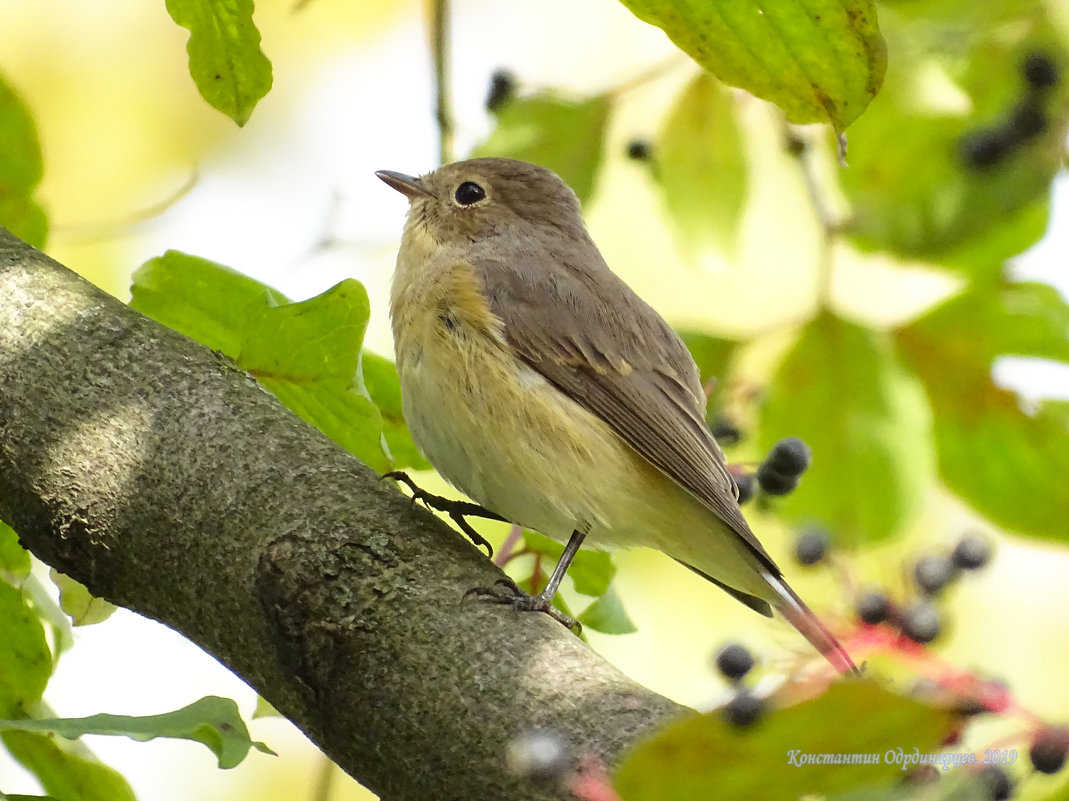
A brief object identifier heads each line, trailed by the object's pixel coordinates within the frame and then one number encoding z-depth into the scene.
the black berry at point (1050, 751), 2.36
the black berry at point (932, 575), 2.79
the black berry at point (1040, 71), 2.82
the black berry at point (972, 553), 2.80
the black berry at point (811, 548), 2.81
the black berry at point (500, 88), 2.86
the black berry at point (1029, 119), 2.82
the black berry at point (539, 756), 2.48
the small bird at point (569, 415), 2.83
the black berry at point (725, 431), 2.84
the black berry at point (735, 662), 2.78
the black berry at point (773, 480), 2.82
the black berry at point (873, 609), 2.78
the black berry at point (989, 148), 2.82
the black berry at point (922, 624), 2.78
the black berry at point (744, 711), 1.63
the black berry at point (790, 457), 2.81
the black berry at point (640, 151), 2.86
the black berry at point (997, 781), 1.69
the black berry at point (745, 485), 2.84
